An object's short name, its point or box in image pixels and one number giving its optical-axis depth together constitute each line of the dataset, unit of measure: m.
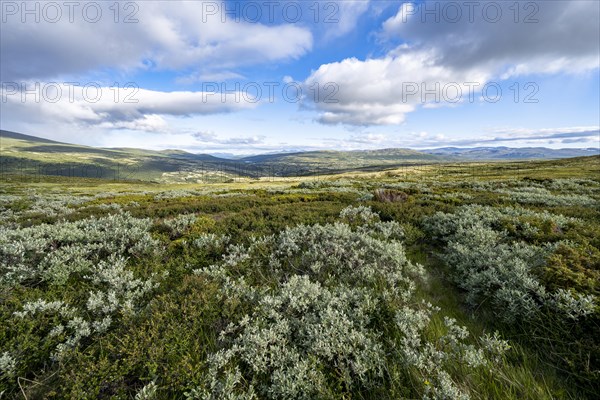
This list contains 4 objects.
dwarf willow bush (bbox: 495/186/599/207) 14.79
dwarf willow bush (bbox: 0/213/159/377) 4.24
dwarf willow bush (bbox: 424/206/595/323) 4.77
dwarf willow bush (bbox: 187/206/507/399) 3.75
